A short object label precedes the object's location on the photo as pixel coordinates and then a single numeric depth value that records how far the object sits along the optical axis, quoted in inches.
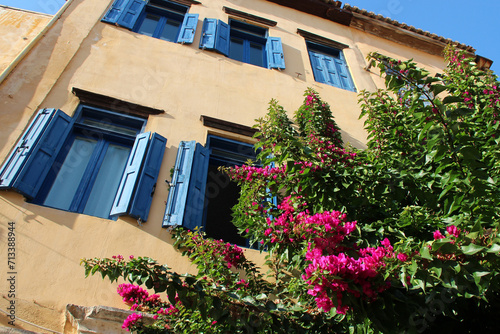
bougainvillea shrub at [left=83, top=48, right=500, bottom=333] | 75.6
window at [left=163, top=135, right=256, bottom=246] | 161.3
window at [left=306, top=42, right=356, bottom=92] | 299.4
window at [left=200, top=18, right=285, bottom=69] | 278.1
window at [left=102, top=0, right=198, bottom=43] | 267.1
